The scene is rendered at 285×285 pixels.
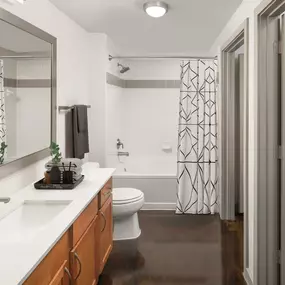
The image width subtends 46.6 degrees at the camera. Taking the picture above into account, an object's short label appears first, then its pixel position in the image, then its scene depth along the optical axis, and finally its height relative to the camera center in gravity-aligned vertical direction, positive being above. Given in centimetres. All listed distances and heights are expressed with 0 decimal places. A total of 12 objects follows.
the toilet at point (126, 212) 317 -70
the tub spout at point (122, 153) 515 -22
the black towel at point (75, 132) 315 +7
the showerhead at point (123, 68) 510 +110
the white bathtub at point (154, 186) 426 -61
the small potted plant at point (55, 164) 229 -18
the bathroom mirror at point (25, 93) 199 +32
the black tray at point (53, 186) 221 -32
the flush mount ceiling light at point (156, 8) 281 +113
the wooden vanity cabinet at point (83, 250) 134 -57
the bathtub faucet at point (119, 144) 515 -8
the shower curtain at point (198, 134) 401 +6
